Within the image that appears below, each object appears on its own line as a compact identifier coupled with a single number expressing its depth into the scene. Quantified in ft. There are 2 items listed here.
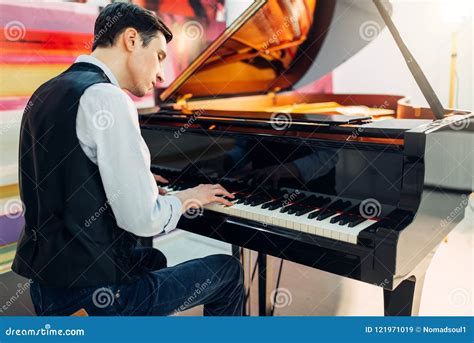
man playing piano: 4.16
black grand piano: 4.66
